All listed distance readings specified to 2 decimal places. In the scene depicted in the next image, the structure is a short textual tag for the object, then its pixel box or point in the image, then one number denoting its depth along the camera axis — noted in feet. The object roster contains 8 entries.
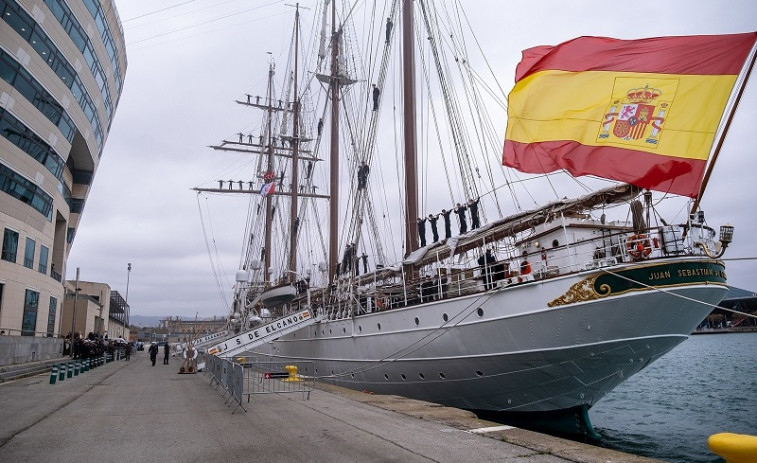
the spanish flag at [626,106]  26.96
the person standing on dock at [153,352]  95.63
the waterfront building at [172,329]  380.15
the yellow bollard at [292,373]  48.97
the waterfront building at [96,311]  159.43
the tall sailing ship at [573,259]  28.07
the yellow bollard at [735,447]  12.94
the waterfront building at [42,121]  80.18
